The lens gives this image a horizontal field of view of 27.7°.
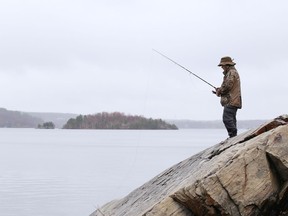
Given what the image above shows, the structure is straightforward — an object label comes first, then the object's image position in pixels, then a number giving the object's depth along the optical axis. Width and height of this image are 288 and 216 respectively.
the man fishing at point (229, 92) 12.09
